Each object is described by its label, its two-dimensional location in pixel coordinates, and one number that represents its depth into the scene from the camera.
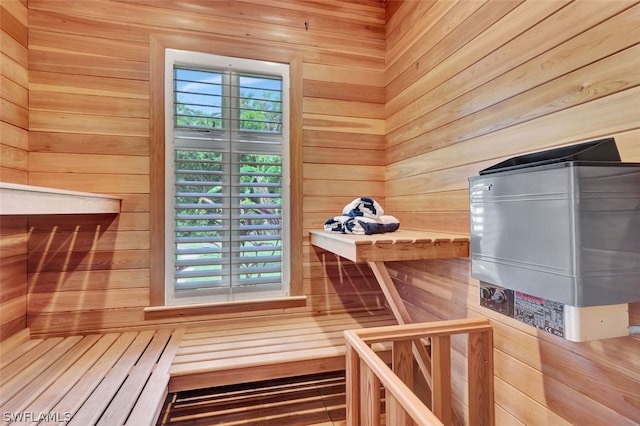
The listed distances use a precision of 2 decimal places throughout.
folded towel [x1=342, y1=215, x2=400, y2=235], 1.48
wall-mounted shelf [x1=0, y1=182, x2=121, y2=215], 0.90
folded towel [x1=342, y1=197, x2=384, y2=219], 1.55
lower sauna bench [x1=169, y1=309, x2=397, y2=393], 1.36
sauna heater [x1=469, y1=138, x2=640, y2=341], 0.70
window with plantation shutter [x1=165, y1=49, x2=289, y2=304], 1.78
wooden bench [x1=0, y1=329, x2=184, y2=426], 1.05
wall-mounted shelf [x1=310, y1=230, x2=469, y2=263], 1.24
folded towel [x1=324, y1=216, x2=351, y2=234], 1.58
